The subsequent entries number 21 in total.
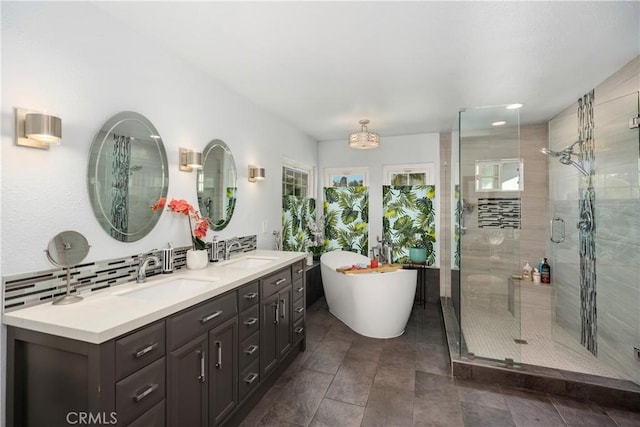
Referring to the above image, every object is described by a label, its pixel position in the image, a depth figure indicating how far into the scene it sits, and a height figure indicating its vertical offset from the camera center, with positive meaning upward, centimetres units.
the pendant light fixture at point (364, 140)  347 +85
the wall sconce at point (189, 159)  226 +41
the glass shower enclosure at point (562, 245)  239 -32
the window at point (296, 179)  409 +51
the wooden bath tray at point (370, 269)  332 -64
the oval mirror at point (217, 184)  249 +26
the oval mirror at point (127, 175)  169 +24
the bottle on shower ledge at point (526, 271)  363 -74
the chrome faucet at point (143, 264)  183 -31
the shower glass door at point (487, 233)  292 -21
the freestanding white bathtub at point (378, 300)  310 -93
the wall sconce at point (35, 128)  132 +39
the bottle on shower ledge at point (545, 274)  363 -76
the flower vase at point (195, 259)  220 -34
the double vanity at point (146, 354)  114 -63
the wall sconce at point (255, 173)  313 +42
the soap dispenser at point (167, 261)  201 -31
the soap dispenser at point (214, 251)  243 -30
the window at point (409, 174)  455 +60
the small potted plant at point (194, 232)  214 -13
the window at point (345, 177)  490 +60
